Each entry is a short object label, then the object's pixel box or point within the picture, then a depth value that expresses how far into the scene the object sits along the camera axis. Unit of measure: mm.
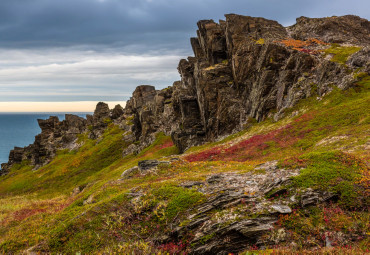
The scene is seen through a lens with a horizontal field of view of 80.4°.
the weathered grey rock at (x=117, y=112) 142250
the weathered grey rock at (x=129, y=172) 31881
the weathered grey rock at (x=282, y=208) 13281
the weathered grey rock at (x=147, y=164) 30625
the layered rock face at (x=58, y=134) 122938
